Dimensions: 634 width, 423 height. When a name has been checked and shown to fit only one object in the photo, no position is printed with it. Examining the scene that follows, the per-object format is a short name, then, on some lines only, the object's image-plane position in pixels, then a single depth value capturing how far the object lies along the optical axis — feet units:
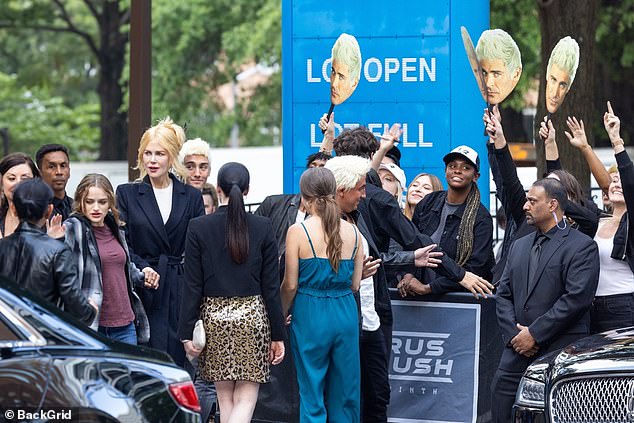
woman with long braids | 49.19
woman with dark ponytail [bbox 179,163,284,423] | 40.67
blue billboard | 63.66
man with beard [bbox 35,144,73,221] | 47.46
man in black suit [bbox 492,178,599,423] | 42.12
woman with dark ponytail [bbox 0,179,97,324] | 37.62
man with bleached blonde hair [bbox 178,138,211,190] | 54.62
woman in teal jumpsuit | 41.26
